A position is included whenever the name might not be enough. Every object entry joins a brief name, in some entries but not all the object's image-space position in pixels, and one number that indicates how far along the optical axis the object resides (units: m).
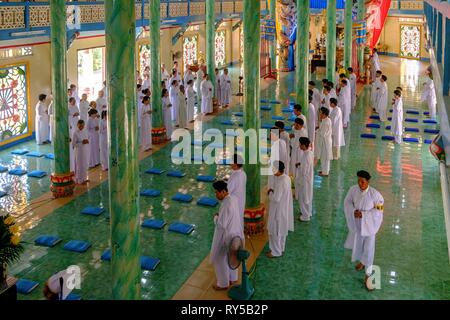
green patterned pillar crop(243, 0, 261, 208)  9.37
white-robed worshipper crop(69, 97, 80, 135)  14.95
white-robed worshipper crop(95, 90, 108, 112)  15.95
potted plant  6.55
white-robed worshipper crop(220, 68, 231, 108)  21.52
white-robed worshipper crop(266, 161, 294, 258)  8.60
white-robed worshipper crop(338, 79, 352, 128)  18.06
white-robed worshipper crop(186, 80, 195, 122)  18.67
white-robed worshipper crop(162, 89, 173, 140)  16.16
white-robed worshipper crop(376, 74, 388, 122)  18.61
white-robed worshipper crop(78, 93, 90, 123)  16.06
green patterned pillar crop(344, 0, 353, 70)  22.88
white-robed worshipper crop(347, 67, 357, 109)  21.22
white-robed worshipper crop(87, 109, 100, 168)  13.70
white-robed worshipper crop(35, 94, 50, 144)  15.67
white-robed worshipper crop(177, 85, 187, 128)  17.55
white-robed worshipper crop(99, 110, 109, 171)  13.32
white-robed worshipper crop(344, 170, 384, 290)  7.66
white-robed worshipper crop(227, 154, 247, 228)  8.95
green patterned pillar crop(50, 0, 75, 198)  10.67
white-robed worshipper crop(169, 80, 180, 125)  18.18
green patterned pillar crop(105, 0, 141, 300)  6.17
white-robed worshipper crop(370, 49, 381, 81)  26.75
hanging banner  26.77
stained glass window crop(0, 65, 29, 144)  15.23
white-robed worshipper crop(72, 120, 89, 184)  12.27
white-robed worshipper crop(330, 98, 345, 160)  14.54
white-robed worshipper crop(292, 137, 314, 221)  10.18
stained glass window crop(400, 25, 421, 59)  37.53
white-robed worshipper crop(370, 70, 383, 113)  19.22
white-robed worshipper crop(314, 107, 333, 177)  12.93
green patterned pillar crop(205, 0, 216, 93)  19.77
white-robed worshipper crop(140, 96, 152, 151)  15.12
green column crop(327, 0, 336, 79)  19.20
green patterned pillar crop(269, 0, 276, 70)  28.68
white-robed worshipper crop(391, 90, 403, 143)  15.91
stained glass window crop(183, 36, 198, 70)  28.06
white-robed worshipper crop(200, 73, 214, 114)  19.84
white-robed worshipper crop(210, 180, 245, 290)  7.45
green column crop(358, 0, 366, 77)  28.39
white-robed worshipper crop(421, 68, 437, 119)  19.92
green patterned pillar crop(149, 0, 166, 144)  14.94
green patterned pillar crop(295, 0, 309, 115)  14.03
